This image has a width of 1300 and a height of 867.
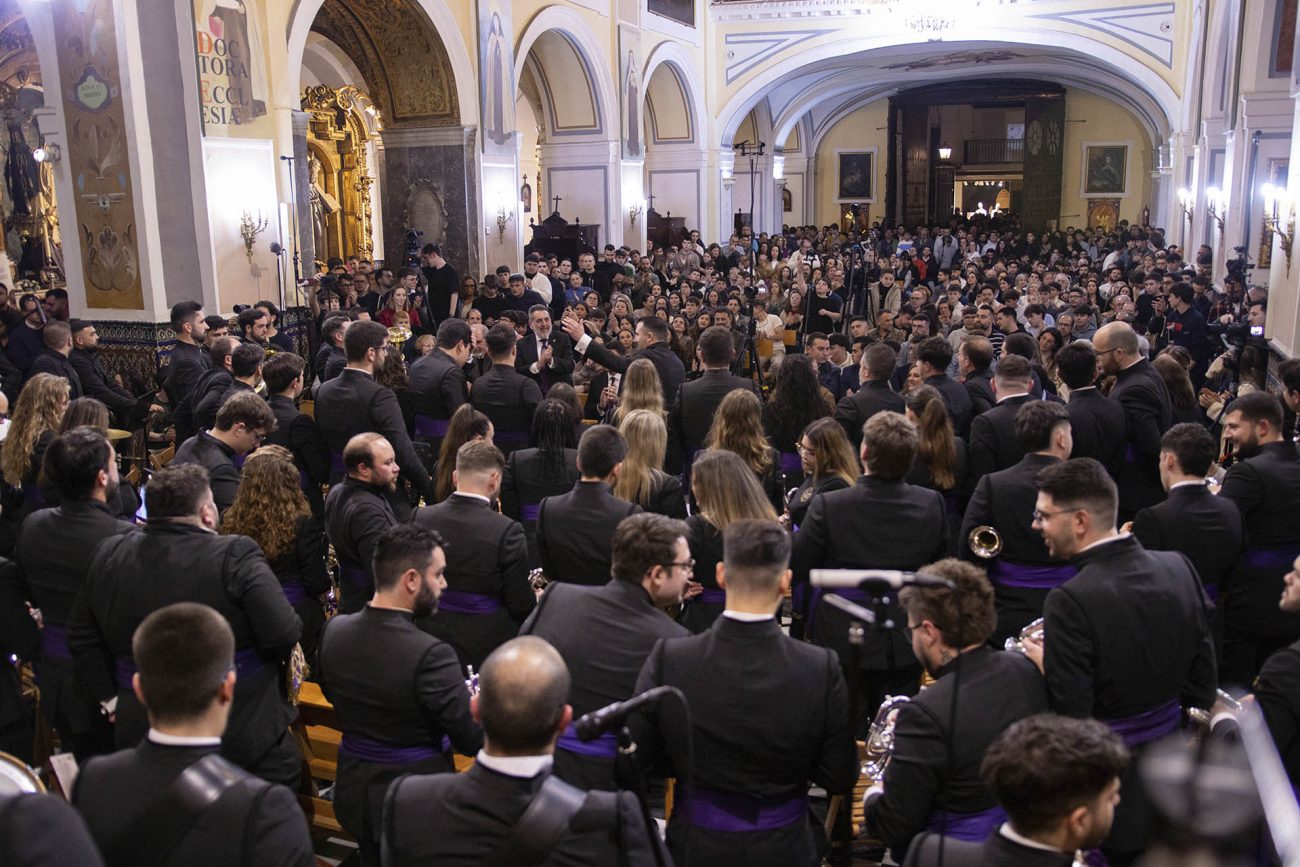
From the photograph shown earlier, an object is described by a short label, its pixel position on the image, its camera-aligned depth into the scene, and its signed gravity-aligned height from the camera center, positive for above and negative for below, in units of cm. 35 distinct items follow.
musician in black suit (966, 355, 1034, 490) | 517 -97
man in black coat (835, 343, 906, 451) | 588 -93
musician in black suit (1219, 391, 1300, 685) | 417 -114
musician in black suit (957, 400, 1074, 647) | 420 -112
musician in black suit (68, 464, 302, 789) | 337 -112
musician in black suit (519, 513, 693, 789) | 310 -111
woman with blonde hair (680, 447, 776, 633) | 399 -99
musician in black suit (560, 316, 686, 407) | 731 -84
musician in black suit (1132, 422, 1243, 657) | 394 -106
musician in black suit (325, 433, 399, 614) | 418 -103
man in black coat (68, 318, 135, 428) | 785 -97
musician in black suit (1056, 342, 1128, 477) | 525 -92
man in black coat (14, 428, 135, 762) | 378 -106
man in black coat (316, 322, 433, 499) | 548 -88
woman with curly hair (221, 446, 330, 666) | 416 -106
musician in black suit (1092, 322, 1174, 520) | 542 -103
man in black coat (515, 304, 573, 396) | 827 -93
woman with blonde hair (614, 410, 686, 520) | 460 -102
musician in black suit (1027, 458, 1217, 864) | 302 -112
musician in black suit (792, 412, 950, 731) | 389 -106
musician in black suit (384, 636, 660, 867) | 218 -112
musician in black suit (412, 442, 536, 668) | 397 -119
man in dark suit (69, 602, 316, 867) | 217 -108
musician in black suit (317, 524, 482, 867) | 302 -122
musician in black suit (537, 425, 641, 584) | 407 -105
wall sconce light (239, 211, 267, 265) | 1052 +2
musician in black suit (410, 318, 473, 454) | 654 -90
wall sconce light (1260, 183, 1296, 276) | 837 -1
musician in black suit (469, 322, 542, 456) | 625 -94
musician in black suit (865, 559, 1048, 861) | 262 -118
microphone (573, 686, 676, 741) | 205 -91
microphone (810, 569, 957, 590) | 232 -75
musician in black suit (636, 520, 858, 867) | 277 -122
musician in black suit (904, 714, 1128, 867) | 202 -103
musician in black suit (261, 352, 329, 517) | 548 -95
